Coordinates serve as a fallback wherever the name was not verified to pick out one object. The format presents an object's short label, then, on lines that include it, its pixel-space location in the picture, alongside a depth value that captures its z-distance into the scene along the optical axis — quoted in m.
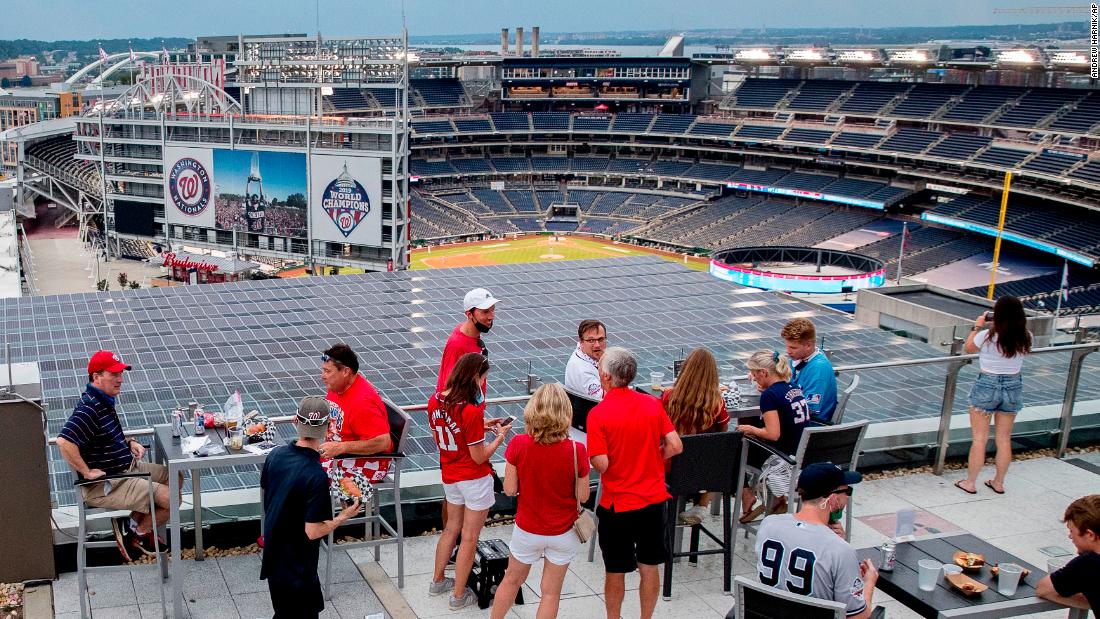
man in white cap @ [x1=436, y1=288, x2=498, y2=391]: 7.55
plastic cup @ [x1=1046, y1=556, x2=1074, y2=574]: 6.35
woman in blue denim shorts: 8.98
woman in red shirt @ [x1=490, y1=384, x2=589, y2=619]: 6.12
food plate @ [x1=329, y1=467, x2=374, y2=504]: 7.09
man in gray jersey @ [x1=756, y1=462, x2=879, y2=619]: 5.29
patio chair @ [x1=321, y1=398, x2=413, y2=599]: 7.15
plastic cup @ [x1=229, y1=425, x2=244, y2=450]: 7.08
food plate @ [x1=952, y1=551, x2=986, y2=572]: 6.25
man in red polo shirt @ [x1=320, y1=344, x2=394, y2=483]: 6.83
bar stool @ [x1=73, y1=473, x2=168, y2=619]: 6.63
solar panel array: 12.77
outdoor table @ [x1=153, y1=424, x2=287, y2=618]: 6.68
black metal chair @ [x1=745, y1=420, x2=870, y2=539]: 7.37
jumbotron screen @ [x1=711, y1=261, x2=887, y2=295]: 53.66
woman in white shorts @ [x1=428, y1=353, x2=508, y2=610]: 6.69
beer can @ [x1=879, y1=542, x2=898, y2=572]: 6.24
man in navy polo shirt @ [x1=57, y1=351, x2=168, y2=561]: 6.58
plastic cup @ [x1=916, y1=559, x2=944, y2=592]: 6.02
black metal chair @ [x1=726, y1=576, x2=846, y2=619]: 5.01
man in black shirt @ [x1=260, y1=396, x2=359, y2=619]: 5.72
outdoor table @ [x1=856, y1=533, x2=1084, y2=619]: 5.83
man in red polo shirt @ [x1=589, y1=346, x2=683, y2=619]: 6.46
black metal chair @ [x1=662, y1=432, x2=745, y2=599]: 7.21
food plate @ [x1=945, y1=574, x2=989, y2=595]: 6.00
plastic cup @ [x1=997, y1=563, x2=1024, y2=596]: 5.97
